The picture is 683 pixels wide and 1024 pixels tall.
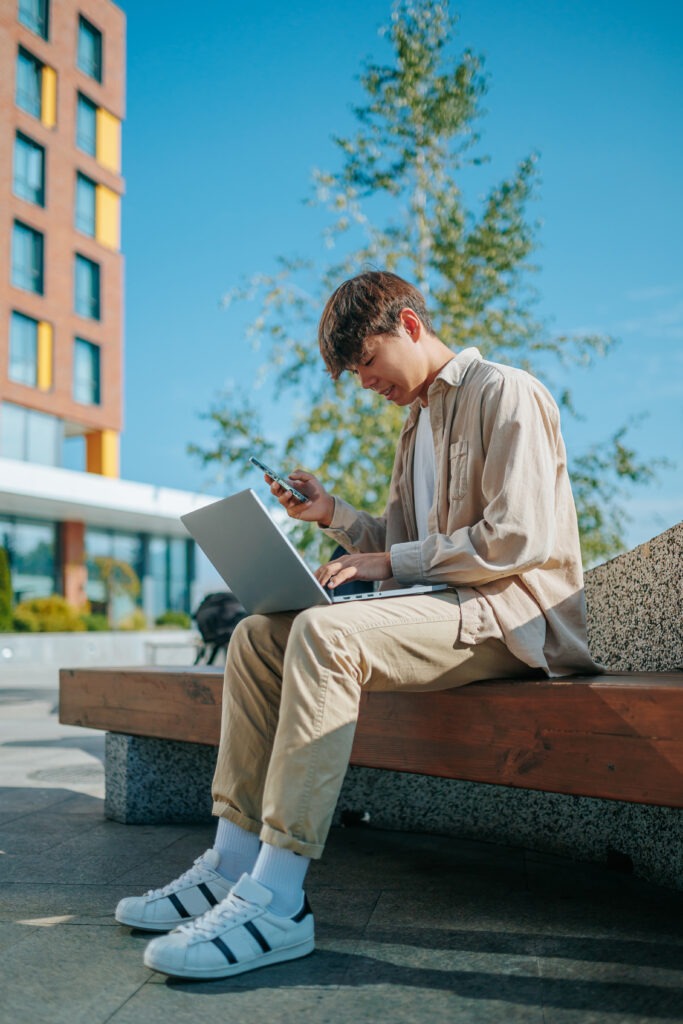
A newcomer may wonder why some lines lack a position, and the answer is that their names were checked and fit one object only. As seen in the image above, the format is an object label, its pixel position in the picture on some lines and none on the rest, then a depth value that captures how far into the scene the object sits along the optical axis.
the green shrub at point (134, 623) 27.22
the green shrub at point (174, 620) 28.75
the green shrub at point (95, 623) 24.83
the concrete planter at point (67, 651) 19.66
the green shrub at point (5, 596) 21.77
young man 2.04
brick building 25.22
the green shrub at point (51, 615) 22.95
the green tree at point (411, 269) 12.54
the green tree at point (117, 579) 28.44
